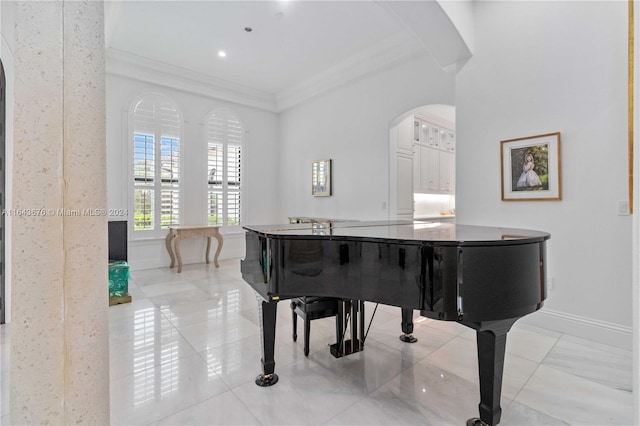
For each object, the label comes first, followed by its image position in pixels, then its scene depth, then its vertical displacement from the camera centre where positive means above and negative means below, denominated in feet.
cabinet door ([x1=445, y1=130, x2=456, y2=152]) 20.44 +4.54
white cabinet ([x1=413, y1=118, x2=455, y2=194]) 17.72 +3.07
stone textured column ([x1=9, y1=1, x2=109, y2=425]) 2.29 -0.03
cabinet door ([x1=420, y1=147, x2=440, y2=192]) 18.07 +2.44
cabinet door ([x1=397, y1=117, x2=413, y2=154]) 16.06 +3.93
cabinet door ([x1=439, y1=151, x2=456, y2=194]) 19.83 +2.56
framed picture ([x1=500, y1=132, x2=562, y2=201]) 9.09 +1.28
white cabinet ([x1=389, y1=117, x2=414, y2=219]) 15.47 +2.07
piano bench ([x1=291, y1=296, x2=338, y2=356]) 7.07 -2.23
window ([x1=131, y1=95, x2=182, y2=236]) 16.75 +2.64
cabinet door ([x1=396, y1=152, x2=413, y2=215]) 15.90 +1.36
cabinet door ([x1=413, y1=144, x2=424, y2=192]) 17.39 +2.41
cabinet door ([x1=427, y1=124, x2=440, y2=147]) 18.74 +4.54
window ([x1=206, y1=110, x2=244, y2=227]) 19.30 +2.76
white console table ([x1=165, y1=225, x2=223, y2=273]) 16.83 -1.27
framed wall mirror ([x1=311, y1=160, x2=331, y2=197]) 18.45 +1.99
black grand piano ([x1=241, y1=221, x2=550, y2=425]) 4.53 -1.00
